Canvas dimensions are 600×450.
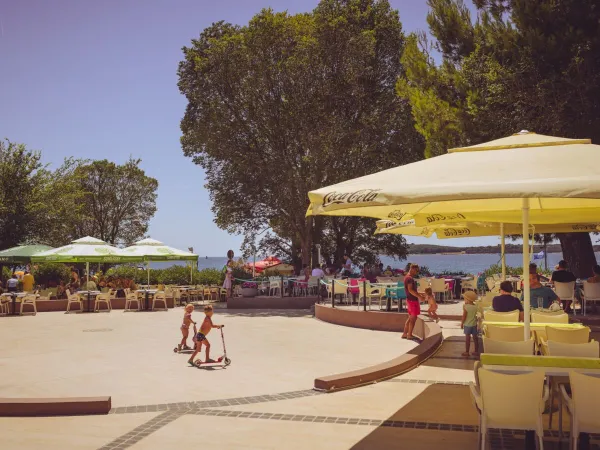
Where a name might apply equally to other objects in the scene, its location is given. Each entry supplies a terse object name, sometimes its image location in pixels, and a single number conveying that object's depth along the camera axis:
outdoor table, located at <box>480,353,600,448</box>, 5.61
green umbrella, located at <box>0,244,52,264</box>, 25.12
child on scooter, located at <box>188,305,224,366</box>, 10.89
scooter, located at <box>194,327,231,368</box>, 10.82
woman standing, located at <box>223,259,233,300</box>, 26.00
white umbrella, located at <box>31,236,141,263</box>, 23.80
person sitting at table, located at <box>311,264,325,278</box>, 24.28
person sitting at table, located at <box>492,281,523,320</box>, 9.79
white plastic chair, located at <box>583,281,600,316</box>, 15.15
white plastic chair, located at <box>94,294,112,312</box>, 24.20
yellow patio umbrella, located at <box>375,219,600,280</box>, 13.66
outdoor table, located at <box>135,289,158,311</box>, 23.83
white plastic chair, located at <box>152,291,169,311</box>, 24.79
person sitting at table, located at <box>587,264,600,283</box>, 15.36
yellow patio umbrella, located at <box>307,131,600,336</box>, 5.46
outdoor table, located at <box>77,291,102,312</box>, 23.81
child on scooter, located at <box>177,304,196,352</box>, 12.01
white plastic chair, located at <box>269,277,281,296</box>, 25.63
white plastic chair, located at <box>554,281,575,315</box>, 15.23
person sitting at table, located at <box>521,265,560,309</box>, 10.85
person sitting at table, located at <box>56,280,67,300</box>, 25.88
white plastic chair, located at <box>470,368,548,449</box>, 5.23
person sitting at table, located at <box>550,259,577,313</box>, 15.16
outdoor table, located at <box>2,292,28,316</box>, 22.53
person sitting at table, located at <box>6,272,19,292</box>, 23.81
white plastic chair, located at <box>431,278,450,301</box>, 20.34
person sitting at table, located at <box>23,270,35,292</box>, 24.78
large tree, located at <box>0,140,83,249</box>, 31.80
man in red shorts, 12.66
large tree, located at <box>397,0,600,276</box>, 17.62
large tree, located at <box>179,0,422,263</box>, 28.16
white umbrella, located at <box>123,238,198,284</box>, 25.66
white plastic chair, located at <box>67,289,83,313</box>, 23.81
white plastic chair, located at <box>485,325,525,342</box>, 8.16
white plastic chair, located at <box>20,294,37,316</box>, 22.81
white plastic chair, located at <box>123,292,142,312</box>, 24.62
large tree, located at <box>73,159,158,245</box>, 63.66
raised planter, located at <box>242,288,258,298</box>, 25.84
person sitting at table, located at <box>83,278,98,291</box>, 24.64
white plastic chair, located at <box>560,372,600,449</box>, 5.20
